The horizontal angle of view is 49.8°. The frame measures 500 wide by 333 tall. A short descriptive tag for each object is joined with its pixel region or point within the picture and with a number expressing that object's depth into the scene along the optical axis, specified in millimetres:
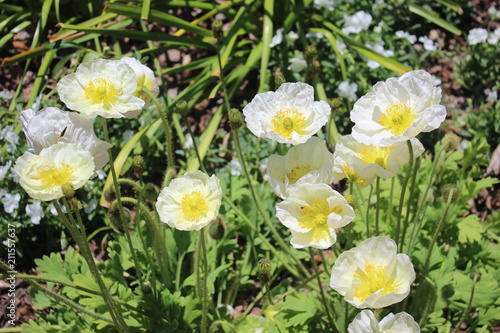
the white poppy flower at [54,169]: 1446
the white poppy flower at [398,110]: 1511
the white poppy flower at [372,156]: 1608
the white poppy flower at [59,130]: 1595
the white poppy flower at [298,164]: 1626
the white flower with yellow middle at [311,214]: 1530
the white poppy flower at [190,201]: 1660
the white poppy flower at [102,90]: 1652
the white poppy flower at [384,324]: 1404
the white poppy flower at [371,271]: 1472
